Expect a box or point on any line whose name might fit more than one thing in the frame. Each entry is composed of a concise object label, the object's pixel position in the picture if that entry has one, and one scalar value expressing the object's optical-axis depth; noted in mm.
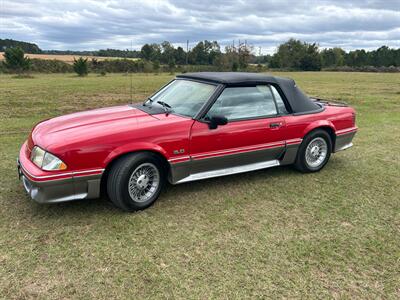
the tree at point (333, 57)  97506
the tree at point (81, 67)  35531
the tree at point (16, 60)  33344
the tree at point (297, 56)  79000
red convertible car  3459
